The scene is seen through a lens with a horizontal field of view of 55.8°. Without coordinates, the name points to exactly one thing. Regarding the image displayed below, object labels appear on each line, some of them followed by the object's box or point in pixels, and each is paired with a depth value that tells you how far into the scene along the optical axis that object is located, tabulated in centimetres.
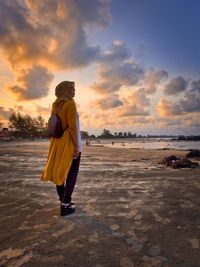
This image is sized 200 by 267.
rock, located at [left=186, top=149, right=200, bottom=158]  1347
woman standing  275
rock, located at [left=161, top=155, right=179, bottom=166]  843
